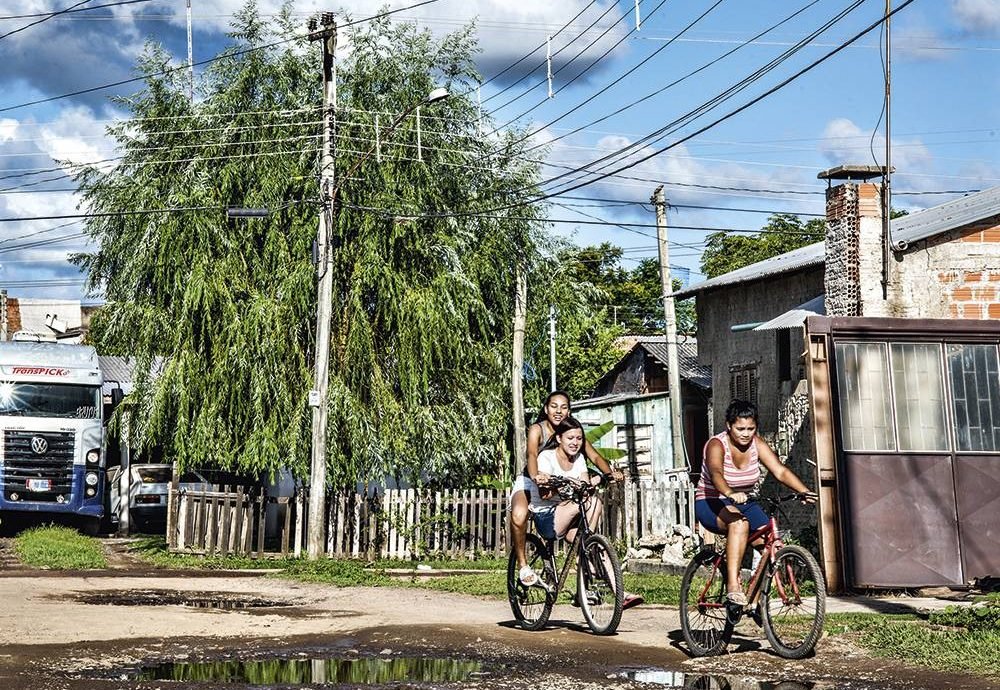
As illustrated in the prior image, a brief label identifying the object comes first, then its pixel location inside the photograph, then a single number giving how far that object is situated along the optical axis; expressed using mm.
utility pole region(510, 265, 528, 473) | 28275
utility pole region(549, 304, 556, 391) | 47359
